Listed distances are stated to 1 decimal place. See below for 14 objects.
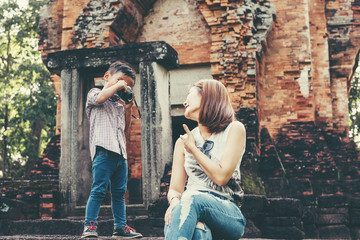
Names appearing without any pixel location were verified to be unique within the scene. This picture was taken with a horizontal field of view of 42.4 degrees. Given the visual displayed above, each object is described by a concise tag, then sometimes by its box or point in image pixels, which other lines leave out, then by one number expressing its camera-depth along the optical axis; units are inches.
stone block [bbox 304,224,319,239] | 355.3
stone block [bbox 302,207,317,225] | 365.7
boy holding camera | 165.3
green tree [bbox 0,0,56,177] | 722.8
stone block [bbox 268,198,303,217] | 270.9
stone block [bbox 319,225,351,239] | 388.8
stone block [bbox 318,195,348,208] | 394.6
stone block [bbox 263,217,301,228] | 265.7
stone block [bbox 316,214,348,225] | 390.3
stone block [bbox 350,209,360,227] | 400.9
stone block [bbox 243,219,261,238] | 223.5
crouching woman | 97.6
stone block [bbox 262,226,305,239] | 261.1
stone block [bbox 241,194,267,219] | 236.8
